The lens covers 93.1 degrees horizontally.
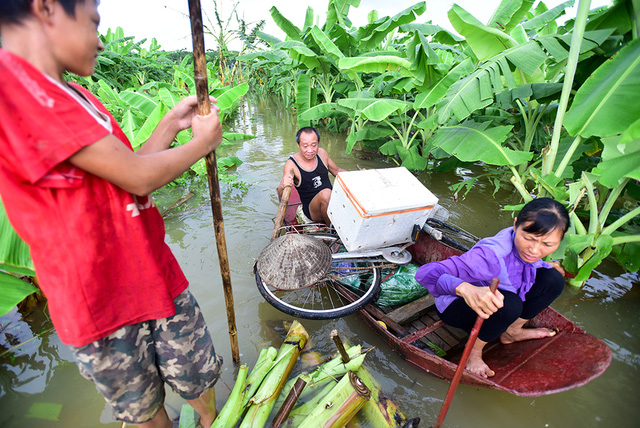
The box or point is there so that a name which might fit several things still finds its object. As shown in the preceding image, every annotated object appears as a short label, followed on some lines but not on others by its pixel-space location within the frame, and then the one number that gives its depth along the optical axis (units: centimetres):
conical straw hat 242
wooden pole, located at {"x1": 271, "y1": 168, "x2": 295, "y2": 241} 290
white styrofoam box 248
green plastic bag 287
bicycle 251
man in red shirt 83
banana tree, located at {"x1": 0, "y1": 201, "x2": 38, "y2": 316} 163
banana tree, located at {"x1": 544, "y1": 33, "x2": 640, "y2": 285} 222
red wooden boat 188
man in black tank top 365
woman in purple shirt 176
